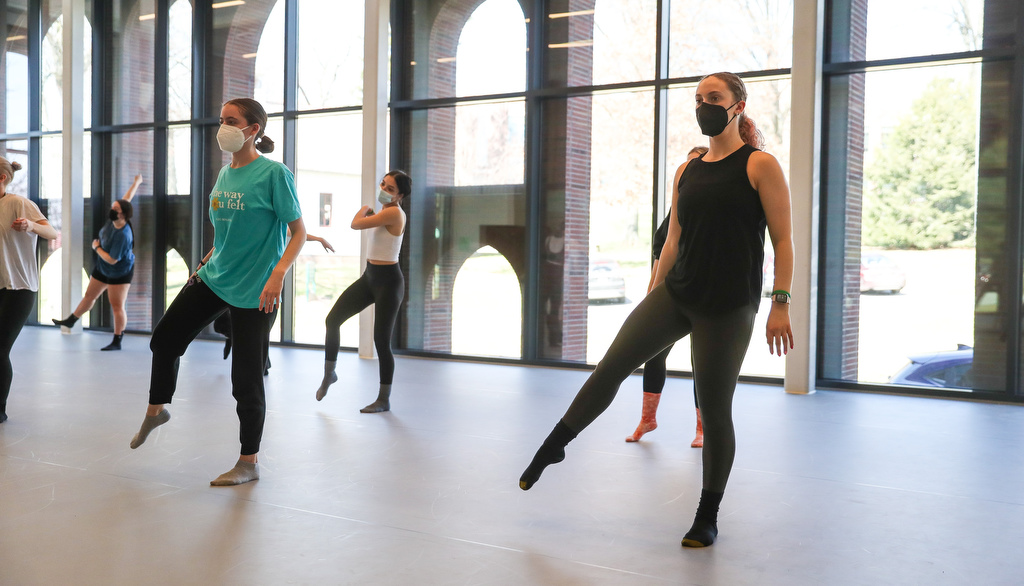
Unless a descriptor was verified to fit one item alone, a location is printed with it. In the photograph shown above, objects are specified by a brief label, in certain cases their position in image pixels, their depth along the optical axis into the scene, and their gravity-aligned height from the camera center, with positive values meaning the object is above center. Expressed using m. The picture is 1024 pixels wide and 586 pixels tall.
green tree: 5.82 +0.65
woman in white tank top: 4.74 -0.14
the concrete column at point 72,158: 9.63 +1.11
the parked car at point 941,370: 5.81 -0.72
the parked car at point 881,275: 6.07 -0.06
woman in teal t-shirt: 3.01 -0.06
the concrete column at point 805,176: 5.93 +0.64
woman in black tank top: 2.39 -0.08
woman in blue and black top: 7.62 -0.09
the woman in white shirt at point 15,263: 4.11 -0.05
